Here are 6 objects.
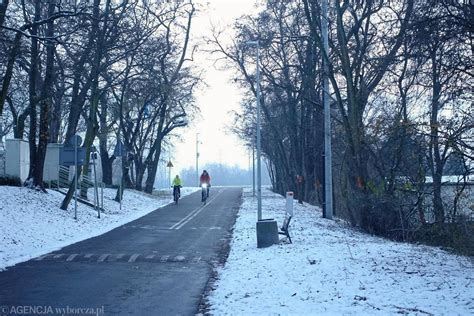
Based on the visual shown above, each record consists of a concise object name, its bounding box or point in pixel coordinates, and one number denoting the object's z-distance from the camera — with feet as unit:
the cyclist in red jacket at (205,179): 120.26
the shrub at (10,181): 79.32
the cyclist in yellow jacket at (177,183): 120.79
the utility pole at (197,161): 282.21
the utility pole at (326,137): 79.77
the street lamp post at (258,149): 71.00
